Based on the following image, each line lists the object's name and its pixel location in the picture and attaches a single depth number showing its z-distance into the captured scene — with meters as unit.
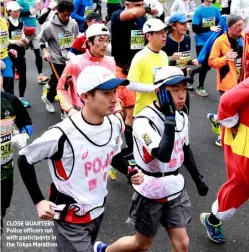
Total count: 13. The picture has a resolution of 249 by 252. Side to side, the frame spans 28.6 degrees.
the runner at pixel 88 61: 4.62
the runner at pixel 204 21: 8.00
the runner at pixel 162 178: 3.12
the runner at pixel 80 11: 8.47
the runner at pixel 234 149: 3.33
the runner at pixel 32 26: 8.42
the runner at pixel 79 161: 2.75
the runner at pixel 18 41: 7.23
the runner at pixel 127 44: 5.11
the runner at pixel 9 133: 3.44
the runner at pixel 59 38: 6.42
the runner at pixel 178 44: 5.58
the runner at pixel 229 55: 5.58
